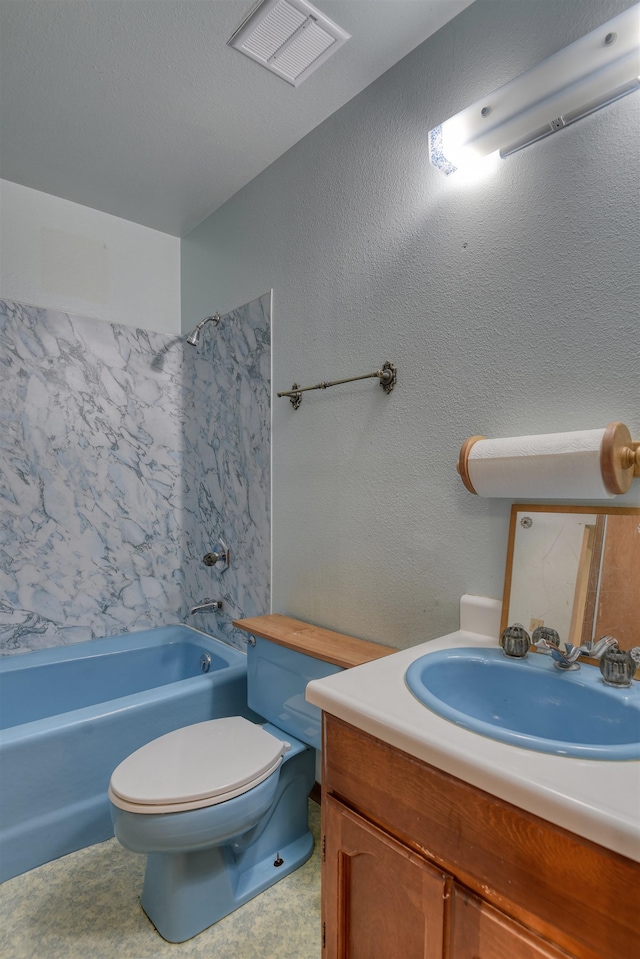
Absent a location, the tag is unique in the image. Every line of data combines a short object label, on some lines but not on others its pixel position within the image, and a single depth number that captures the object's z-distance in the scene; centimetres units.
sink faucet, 98
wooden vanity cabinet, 62
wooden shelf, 149
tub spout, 241
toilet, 127
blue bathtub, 161
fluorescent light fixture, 100
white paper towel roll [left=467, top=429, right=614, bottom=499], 101
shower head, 217
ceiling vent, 137
